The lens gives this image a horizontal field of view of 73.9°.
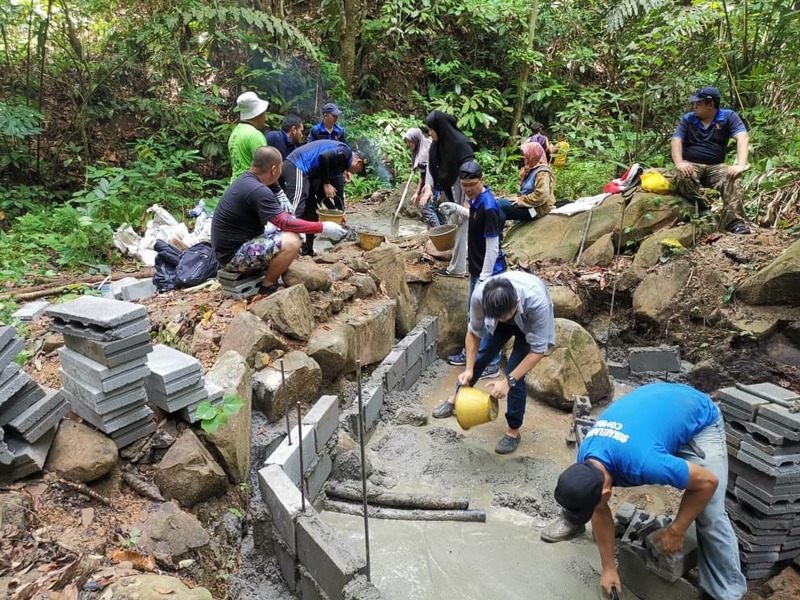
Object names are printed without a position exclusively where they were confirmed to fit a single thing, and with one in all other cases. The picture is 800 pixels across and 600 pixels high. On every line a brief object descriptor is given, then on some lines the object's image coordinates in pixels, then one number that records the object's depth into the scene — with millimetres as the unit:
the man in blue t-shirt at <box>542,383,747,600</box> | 2459
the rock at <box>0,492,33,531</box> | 2318
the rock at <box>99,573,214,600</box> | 2074
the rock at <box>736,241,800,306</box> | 5133
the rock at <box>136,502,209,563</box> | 2576
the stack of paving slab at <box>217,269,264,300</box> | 4469
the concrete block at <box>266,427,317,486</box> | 3209
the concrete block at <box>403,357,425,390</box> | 5237
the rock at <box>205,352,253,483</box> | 3117
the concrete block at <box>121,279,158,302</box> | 4871
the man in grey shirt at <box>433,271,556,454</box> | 3594
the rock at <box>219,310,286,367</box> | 3816
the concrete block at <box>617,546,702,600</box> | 2828
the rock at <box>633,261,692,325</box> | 5938
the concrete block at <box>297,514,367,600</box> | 2477
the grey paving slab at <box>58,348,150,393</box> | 2746
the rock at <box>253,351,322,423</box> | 3639
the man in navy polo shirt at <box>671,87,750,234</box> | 6023
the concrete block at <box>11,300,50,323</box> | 4547
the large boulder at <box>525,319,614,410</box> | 4898
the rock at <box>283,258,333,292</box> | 4660
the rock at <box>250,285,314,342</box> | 4121
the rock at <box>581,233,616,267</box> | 6633
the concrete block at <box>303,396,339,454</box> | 3572
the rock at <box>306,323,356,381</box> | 4168
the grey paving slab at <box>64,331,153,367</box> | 2740
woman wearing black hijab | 6027
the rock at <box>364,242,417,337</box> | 5586
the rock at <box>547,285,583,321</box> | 5949
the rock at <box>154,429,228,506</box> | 2855
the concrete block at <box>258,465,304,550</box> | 2836
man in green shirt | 5152
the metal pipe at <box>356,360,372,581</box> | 2326
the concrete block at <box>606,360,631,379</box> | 5598
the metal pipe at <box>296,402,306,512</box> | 2837
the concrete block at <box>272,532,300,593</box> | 2928
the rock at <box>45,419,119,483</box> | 2695
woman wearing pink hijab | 6555
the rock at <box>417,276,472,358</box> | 6000
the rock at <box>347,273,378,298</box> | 5219
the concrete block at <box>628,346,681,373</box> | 5348
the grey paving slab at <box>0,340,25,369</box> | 2549
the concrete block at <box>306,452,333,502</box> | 3544
